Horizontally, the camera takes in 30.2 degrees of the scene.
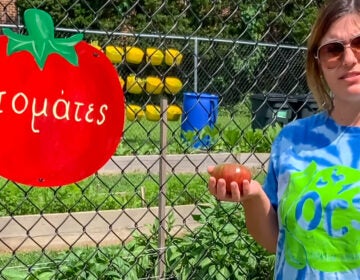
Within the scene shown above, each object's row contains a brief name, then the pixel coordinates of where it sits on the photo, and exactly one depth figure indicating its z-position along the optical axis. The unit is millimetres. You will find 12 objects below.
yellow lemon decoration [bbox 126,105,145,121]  6597
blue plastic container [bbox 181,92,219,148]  9639
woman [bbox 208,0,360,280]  1523
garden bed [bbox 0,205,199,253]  4577
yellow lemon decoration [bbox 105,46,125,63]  4655
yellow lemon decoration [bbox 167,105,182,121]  9839
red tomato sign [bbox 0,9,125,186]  2189
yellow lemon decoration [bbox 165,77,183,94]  6053
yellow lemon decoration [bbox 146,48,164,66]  5382
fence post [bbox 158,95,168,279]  3193
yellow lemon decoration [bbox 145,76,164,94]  6066
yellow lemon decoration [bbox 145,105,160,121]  8547
